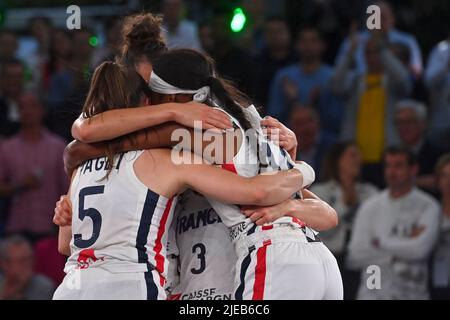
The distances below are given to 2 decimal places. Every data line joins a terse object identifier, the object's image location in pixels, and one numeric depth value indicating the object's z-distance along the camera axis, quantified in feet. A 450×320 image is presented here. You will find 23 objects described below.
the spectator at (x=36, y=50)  61.05
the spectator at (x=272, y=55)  56.85
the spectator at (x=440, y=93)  51.03
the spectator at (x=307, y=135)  52.60
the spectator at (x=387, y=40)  53.52
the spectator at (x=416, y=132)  50.62
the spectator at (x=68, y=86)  54.34
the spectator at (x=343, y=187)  47.91
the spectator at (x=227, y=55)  53.21
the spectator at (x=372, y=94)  52.42
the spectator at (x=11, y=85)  57.26
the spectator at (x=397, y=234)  44.70
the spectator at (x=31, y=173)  52.54
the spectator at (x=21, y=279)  46.52
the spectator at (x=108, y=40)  56.65
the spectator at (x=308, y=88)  54.49
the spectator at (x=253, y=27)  59.44
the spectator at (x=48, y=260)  49.11
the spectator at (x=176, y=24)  58.44
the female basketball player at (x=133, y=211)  25.86
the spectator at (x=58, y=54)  60.59
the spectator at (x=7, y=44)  61.52
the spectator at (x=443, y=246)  44.75
